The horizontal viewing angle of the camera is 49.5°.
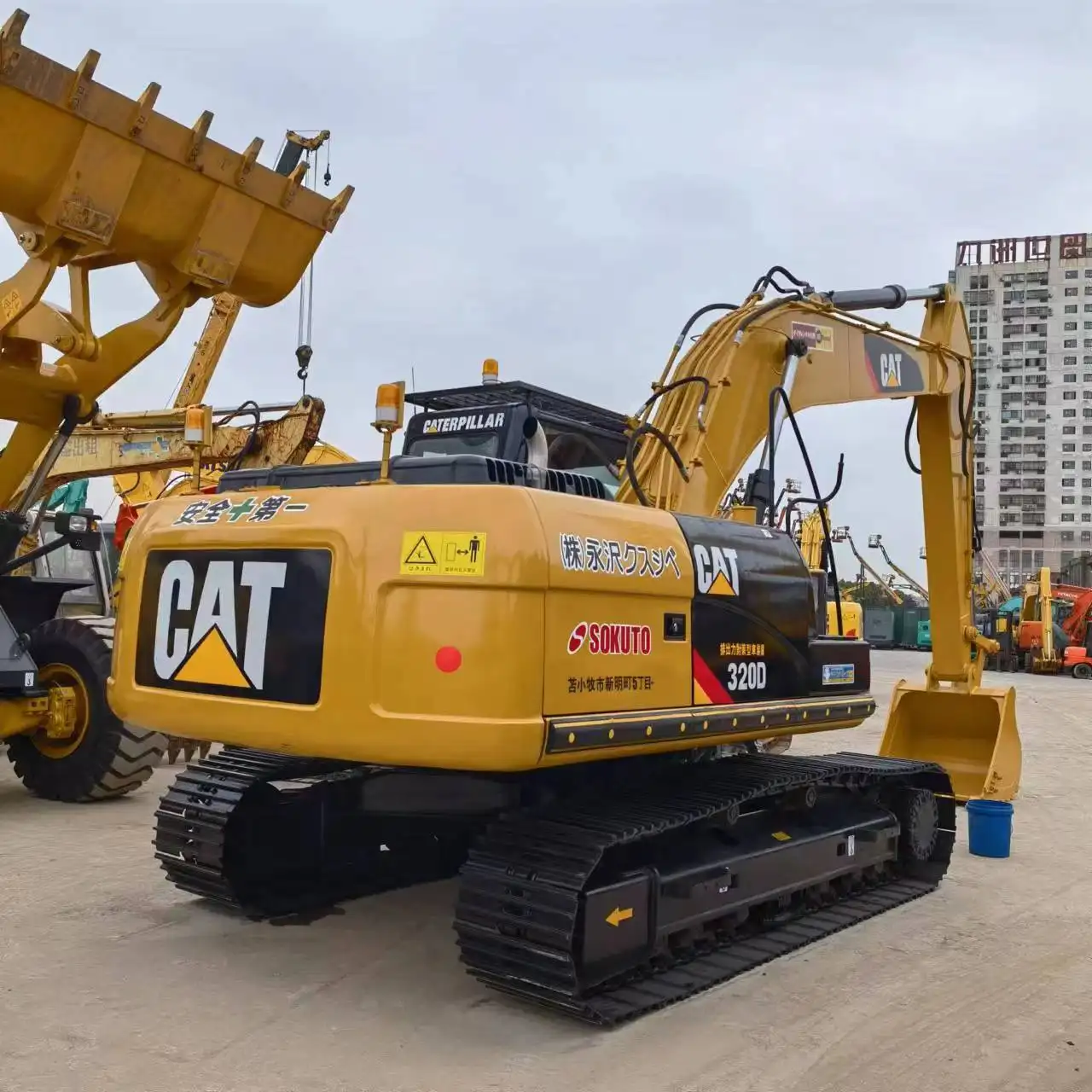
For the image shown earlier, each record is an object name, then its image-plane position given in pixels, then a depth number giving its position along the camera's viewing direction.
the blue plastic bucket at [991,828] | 7.26
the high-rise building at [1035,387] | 103.12
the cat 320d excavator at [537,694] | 3.88
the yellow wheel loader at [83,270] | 6.46
